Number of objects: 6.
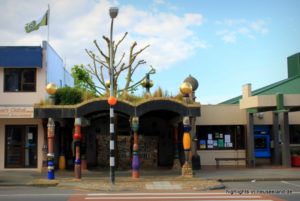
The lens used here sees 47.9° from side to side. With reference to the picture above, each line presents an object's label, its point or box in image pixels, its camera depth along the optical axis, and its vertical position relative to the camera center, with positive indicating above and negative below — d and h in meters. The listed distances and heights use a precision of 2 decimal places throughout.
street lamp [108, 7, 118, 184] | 14.22 +0.95
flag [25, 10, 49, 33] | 20.06 +6.39
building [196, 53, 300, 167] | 21.67 -0.32
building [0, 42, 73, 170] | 18.77 +2.00
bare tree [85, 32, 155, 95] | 26.66 +5.53
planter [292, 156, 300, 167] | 20.94 -2.08
